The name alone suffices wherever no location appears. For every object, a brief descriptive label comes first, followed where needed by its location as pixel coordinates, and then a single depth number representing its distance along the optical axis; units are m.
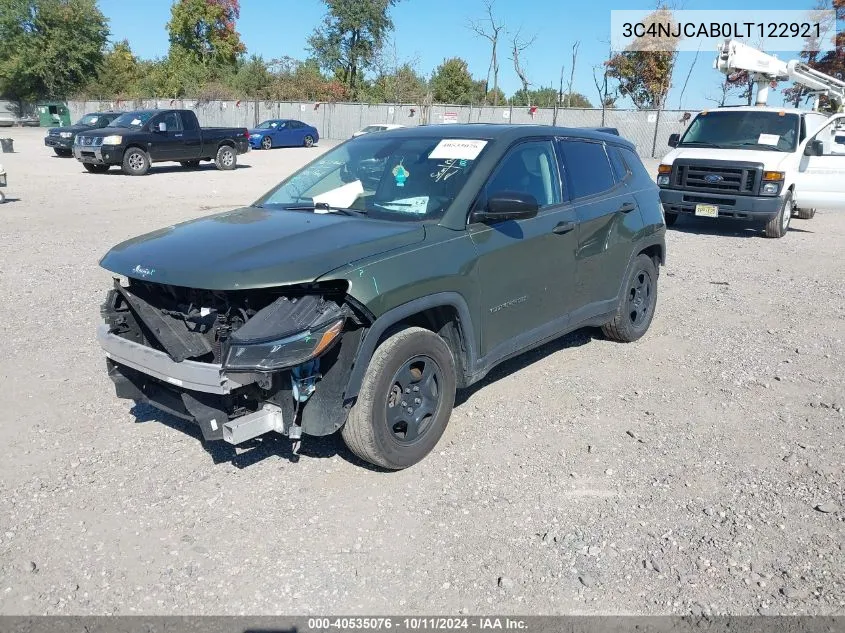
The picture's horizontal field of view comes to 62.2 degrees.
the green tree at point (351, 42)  59.12
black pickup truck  19.52
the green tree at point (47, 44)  52.59
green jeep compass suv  3.43
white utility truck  11.29
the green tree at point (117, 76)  57.25
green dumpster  48.38
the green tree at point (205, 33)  63.19
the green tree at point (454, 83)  58.75
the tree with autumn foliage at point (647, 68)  40.19
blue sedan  32.97
